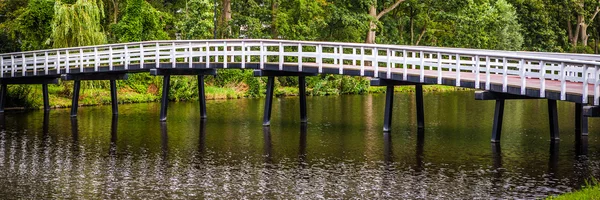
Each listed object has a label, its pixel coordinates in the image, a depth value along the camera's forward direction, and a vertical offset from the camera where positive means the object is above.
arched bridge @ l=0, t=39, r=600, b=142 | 30.34 -0.38
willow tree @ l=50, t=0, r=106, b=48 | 54.38 +2.42
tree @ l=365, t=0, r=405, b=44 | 73.90 +3.69
